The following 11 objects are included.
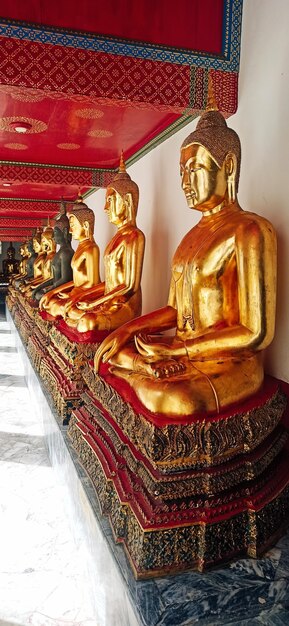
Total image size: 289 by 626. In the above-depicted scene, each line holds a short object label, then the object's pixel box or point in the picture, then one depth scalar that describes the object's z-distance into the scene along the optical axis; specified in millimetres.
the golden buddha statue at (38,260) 6311
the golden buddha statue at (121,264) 2643
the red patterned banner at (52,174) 4309
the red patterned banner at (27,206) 6738
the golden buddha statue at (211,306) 1369
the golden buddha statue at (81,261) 3430
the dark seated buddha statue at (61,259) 4125
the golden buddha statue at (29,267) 7522
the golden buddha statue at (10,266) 15406
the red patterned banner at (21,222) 9114
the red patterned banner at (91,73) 1716
